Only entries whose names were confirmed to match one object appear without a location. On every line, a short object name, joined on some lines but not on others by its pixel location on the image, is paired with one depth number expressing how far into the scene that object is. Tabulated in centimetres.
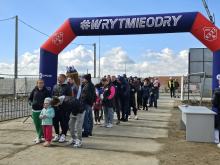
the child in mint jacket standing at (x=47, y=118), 590
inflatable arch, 742
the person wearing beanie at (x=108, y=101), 806
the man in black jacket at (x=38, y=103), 622
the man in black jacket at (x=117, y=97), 887
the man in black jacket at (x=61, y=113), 618
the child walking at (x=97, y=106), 855
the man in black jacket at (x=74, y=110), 583
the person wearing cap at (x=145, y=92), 1267
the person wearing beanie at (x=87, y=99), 641
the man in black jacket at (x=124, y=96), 910
